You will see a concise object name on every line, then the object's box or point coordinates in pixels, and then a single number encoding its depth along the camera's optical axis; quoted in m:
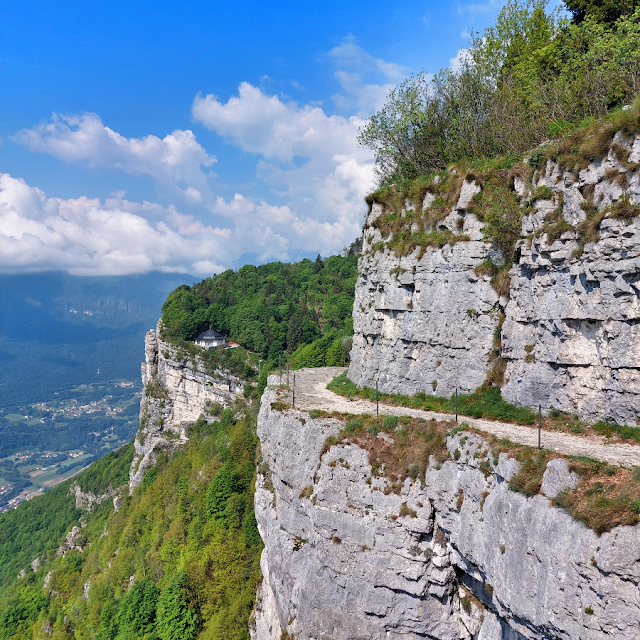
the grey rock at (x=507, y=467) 13.27
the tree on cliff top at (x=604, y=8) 27.56
